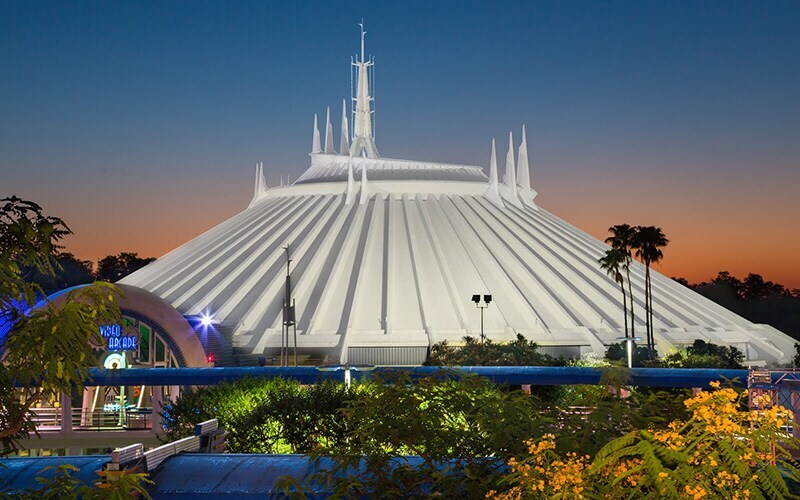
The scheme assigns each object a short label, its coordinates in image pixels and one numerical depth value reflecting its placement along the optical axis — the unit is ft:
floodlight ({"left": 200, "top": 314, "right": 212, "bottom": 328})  136.87
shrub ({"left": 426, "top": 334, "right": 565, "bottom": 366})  131.13
